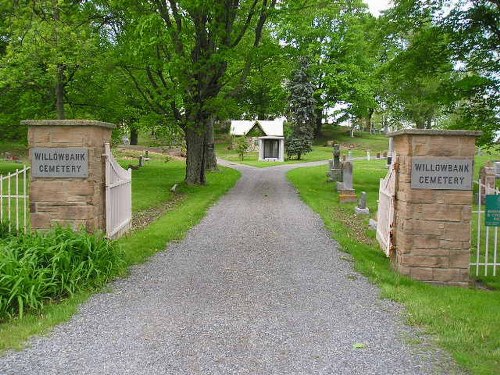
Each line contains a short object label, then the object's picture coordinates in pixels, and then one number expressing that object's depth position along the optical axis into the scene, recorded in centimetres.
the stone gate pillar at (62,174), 751
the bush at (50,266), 521
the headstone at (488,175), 1647
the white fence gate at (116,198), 813
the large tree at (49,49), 1576
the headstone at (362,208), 1382
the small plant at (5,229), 761
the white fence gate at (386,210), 792
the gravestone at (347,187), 1623
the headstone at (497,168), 2479
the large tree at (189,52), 1530
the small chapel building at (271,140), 4594
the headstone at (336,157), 2227
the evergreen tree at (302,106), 4759
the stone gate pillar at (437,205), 703
